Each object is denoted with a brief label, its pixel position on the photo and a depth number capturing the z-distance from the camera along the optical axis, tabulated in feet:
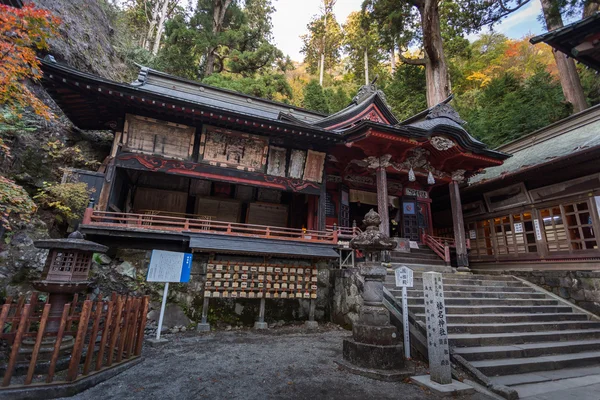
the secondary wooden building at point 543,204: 30.42
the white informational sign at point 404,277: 18.68
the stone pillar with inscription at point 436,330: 14.49
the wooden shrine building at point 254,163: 27.73
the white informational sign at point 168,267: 22.21
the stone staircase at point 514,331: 16.47
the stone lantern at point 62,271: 15.57
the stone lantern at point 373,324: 15.90
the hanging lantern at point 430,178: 37.50
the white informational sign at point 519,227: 37.48
